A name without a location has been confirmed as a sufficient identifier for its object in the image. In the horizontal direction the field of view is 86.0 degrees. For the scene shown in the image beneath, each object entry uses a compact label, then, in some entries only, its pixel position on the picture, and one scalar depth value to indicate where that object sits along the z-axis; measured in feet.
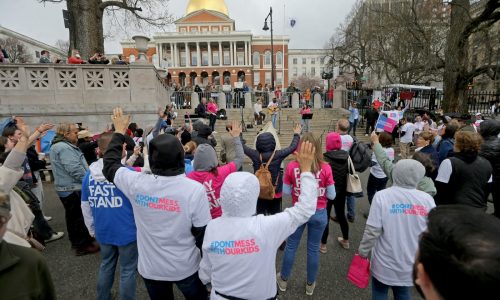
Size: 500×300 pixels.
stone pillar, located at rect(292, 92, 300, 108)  71.05
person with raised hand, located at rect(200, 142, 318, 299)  5.77
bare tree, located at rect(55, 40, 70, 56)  175.92
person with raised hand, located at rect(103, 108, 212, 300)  6.84
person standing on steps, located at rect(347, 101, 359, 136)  49.16
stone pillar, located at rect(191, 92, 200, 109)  66.59
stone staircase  48.24
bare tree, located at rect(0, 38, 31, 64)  148.15
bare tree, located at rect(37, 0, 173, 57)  42.73
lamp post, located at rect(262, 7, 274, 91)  76.13
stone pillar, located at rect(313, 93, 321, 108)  68.85
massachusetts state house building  225.56
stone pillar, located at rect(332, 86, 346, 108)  65.92
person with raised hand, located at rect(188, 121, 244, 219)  10.02
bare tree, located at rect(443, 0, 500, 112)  41.71
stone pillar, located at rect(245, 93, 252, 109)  70.44
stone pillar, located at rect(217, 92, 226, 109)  68.33
